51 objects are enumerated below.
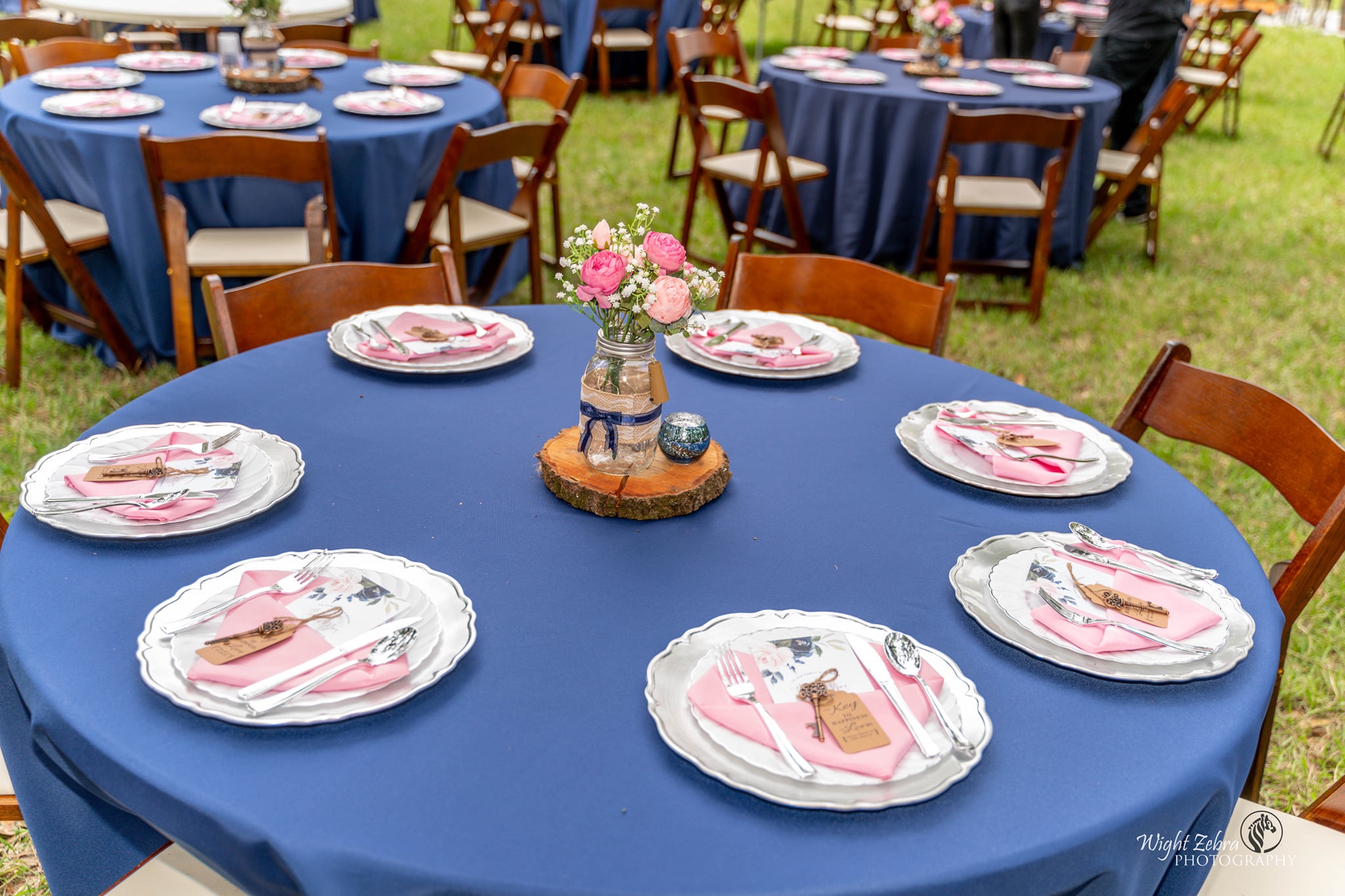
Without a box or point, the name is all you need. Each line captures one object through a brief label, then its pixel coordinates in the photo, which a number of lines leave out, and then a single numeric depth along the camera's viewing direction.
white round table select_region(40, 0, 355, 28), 4.79
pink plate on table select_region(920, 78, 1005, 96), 4.46
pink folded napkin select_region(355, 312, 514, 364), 1.67
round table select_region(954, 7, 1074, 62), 6.82
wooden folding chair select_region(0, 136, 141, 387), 2.96
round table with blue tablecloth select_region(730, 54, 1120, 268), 4.44
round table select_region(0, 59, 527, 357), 3.07
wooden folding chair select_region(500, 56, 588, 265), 4.18
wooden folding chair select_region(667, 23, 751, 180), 5.07
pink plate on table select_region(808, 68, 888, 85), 4.55
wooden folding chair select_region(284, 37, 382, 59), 4.63
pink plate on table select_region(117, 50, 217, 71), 3.97
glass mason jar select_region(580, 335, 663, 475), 1.32
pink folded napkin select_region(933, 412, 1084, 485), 1.42
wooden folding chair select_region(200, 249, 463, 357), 1.82
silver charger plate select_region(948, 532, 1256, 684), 1.04
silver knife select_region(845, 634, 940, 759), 0.92
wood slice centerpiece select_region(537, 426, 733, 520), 1.29
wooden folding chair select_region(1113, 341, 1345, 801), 1.38
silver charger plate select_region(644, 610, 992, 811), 0.87
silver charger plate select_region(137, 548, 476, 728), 0.92
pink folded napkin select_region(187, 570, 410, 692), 0.95
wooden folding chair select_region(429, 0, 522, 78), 5.73
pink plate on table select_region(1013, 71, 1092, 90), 4.80
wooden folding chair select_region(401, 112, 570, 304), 3.06
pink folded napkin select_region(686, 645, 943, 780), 0.90
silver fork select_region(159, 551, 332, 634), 1.01
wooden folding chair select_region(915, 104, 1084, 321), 3.79
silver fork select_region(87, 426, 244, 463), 1.31
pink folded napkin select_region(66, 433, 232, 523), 1.19
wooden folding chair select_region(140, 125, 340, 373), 2.46
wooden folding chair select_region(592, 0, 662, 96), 7.96
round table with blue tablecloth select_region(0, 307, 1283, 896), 0.83
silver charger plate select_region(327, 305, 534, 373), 1.64
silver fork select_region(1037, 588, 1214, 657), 1.07
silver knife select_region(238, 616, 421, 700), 0.94
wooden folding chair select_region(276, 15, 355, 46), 4.98
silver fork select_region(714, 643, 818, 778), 0.89
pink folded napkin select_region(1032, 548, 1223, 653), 1.07
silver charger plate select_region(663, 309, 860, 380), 1.71
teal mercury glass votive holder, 1.36
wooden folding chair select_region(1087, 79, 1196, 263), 4.50
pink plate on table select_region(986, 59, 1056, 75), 5.23
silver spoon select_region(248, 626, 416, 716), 0.92
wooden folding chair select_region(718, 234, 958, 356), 2.09
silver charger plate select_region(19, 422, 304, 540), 1.17
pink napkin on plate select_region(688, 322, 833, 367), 1.74
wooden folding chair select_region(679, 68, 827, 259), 4.09
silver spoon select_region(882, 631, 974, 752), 0.95
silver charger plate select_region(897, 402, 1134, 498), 1.40
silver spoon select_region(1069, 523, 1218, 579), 1.22
